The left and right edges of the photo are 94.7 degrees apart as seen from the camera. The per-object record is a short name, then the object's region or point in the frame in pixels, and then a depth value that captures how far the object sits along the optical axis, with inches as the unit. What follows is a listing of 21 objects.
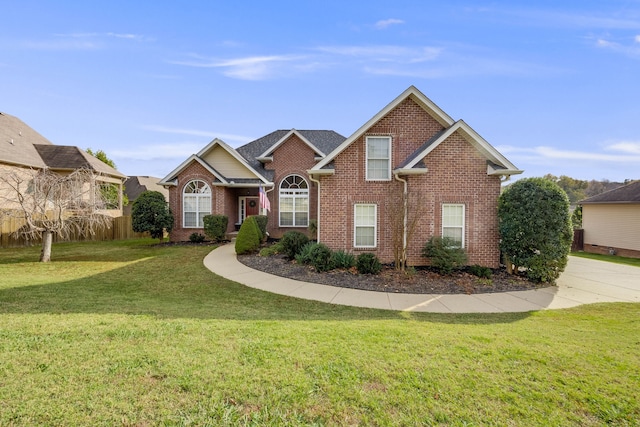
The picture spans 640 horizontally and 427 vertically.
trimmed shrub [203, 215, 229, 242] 658.2
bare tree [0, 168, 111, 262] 466.6
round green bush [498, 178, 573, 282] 380.5
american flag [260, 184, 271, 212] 560.7
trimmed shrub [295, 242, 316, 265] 439.2
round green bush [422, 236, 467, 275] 406.9
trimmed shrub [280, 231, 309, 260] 483.8
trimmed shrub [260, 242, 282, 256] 519.8
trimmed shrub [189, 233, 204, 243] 682.2
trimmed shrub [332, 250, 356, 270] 423.5
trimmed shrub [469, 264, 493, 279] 402.3
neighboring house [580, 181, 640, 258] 716.0
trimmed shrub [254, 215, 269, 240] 620.7
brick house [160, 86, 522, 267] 437.7
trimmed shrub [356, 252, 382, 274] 403.2
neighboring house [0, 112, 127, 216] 743.3
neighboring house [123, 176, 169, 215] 1614.4
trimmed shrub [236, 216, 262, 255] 522.3
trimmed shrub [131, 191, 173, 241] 652.1
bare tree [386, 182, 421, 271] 406.9
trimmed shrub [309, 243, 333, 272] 414.9
